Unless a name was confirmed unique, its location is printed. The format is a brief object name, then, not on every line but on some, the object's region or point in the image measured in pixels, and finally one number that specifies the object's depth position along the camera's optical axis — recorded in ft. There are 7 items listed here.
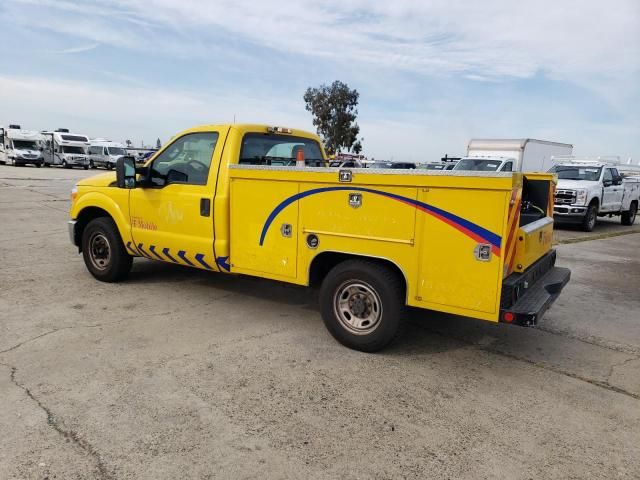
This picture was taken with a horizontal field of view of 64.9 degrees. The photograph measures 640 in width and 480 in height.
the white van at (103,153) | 124.20
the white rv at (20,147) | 114.83
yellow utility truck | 12.49
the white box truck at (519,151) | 67.10
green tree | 174.70
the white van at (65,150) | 121.90
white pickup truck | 45.65
